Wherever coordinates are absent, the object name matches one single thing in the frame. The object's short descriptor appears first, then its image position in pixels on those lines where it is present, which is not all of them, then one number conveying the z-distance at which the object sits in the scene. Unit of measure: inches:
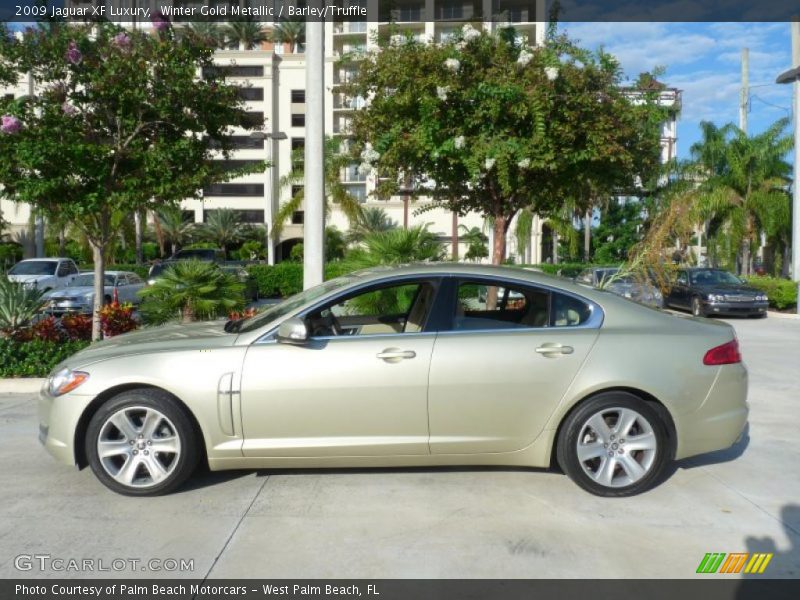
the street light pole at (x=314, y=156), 374.3
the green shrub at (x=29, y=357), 348.2
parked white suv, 824.9
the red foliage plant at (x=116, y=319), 382.6
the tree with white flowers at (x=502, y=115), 442.9
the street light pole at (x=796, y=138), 748.0
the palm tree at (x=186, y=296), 388.8
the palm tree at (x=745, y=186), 1185.4
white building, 1905.8
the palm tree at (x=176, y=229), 1997.8
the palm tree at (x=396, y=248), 460.4
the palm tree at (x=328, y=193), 1008.9
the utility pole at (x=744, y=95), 1352.1
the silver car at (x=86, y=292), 634.2
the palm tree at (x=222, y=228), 2101.4
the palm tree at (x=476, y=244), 1839.3
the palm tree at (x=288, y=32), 2468.0
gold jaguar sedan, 189.3
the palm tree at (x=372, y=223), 1657.2
